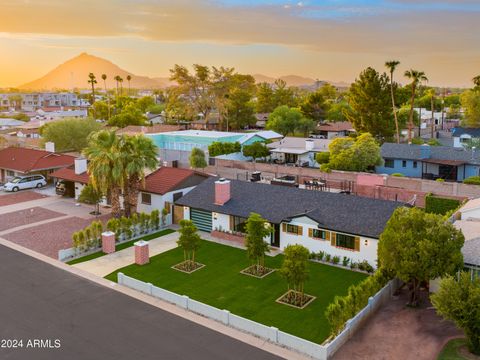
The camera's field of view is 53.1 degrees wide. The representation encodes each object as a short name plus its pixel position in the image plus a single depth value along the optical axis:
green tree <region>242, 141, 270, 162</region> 59.91
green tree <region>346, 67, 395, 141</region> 66.75
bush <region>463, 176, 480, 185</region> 40.78
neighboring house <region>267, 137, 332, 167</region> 59.91
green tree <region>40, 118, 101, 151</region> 64.56
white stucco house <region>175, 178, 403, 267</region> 27.81
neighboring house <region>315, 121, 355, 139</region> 86.81
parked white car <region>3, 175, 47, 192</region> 49.58
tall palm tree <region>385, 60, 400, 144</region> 67.19
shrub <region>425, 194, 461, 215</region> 35.75
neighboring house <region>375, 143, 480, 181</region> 50.56
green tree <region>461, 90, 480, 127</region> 82.12
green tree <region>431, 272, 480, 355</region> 17.38
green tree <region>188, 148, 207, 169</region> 52.28
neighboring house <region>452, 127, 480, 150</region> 62.97
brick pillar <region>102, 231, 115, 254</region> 30.57
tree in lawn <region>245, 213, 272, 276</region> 25.78
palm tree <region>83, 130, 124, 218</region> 35.12
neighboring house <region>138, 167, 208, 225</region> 37.16
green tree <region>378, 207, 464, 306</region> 20.72
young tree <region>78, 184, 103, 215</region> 39.62
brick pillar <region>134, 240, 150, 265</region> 28.28
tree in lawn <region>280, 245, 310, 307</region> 22.06
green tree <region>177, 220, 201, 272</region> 27.00
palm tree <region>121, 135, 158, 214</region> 35.81
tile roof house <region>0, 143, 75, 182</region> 51.72
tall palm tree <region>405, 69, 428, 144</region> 70.64
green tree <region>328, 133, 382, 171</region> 49.56
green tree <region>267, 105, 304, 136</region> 84.24
